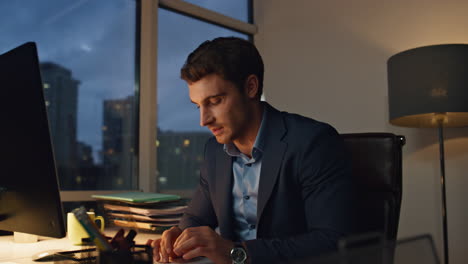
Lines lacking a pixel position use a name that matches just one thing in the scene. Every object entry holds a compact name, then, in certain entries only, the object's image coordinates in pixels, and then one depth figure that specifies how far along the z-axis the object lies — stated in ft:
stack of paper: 5.32
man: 3.59
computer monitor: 3.07
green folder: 5.43
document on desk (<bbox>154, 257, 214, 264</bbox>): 3.40
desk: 3.64
